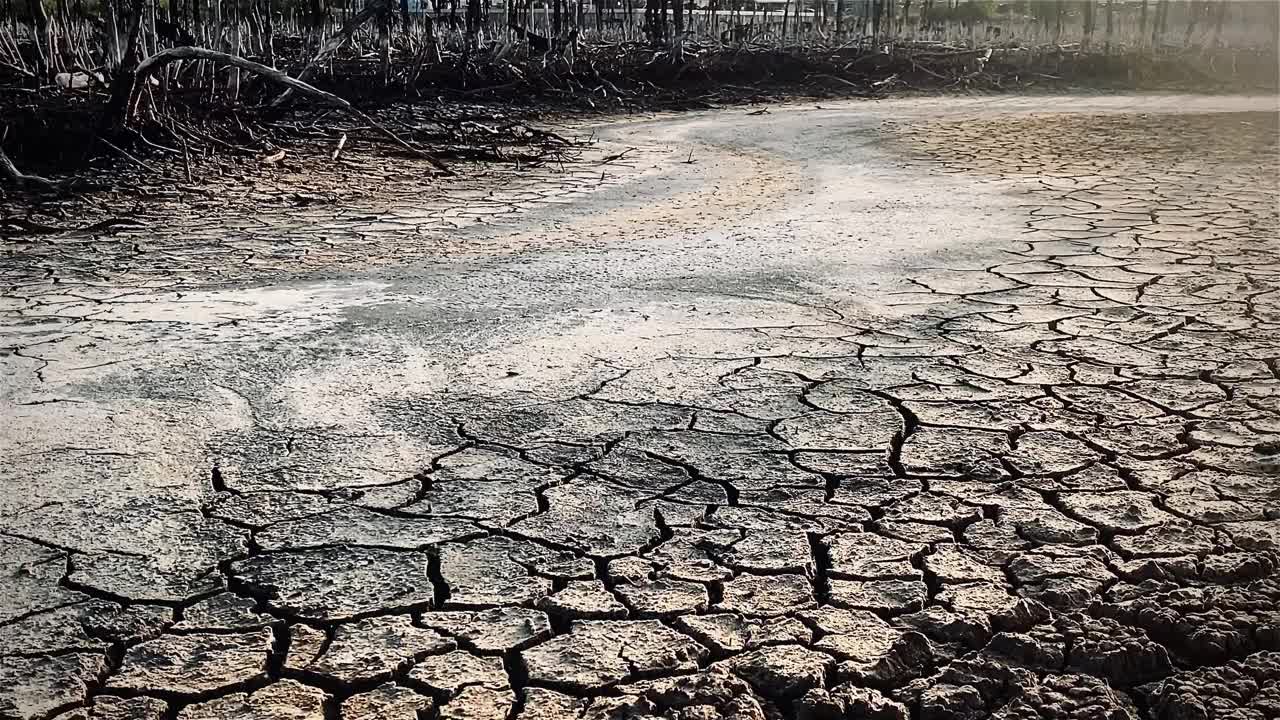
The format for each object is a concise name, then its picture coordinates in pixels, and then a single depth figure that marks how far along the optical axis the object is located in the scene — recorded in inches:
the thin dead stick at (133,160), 291.8
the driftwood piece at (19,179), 265.4
